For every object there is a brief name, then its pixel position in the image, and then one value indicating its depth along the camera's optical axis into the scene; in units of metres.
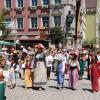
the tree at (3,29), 19.97
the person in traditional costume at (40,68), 7.16
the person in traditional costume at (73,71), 7.37
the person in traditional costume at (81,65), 9.40
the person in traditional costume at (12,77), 7.38
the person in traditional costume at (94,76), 7.02
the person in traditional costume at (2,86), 4.00
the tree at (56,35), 22.38
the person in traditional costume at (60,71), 7.35
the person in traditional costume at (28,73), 7.38
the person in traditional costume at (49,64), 9.27
